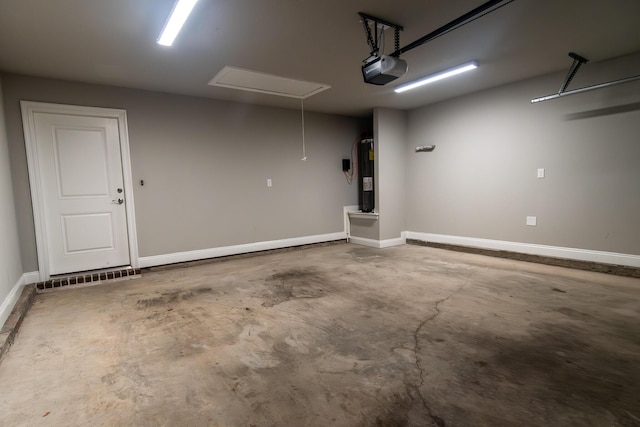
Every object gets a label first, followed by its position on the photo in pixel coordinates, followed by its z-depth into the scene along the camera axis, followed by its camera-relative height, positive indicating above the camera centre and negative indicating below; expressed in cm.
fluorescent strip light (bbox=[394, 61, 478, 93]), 387 +145
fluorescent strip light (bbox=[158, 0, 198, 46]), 239 +143
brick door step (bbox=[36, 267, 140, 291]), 395 -113
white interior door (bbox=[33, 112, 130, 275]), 405 +4
